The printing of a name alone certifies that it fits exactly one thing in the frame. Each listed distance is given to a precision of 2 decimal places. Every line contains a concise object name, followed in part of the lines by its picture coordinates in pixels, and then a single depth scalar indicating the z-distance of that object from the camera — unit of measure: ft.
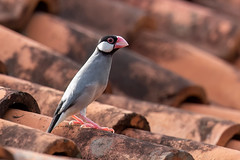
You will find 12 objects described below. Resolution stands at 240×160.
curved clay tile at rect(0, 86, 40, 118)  24.72
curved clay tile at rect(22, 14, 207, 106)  38.22
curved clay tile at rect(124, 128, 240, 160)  24.73
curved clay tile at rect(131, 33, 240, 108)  44.29
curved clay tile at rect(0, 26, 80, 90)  33.50
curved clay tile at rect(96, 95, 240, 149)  29.64
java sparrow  24.58
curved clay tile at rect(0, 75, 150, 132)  26.58
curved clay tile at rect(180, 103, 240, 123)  35.58
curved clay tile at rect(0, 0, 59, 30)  39.22
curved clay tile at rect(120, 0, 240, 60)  50.93
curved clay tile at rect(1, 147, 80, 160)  17.67
